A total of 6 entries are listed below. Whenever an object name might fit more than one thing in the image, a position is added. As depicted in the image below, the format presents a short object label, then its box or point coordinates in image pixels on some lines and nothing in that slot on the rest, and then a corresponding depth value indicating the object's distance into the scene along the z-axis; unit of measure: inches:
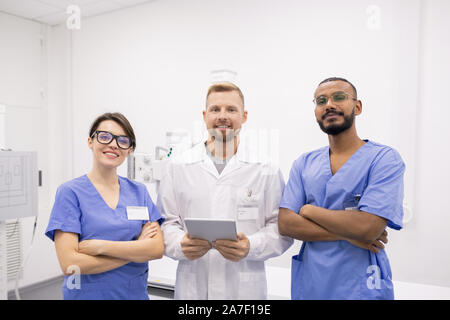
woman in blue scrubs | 49.4
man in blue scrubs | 50.1
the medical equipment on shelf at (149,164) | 93.0
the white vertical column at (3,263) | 71.0
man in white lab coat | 54.9
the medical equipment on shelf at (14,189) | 70.5
